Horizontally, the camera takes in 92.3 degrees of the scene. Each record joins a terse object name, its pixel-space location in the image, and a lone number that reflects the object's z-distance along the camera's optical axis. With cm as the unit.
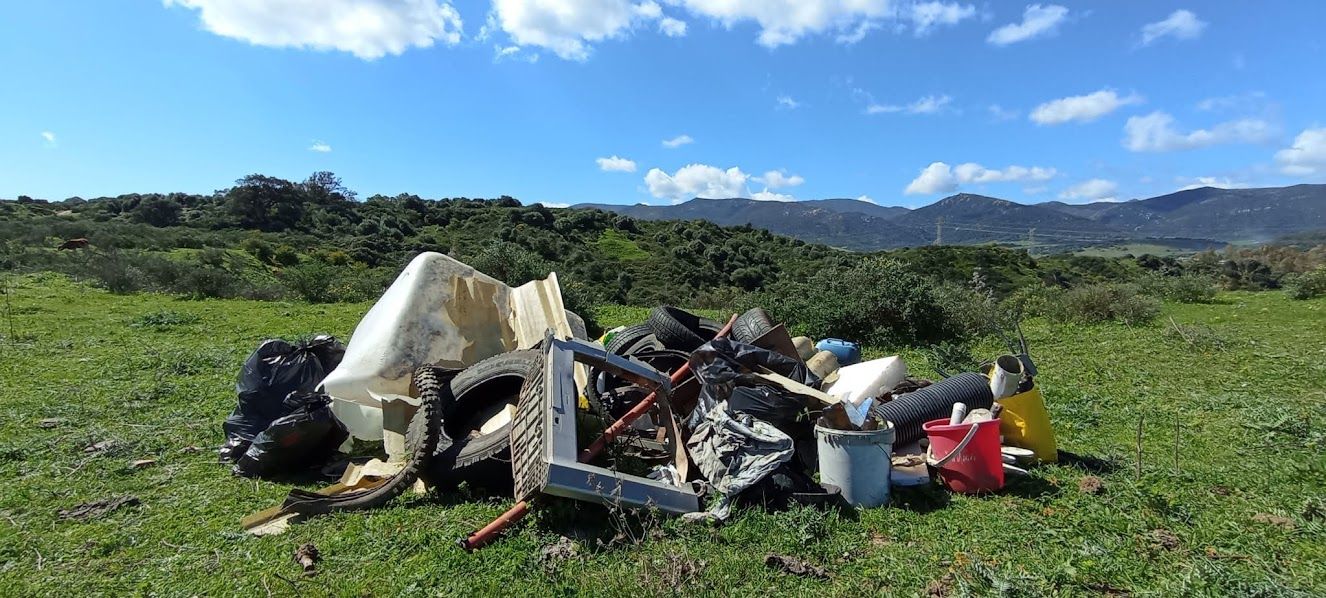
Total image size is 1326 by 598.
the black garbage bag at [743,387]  411
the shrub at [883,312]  963
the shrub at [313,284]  1688
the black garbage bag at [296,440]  422
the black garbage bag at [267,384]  461
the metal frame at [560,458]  314
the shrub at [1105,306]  1155
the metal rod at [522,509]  313
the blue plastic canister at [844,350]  681
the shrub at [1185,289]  1631
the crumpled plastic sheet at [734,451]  353
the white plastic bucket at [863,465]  359
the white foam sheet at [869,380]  515
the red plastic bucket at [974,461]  373
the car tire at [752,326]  610
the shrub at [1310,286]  1555
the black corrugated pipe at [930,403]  443
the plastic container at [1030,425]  422
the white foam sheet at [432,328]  488
